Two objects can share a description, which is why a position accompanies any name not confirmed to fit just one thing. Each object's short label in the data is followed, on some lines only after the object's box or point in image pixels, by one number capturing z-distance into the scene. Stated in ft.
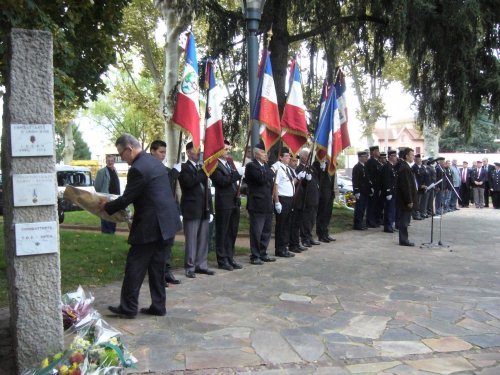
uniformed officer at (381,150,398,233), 43.60
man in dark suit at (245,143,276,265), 28.04
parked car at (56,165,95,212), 72.49
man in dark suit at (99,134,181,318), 17.69
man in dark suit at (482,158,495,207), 69.72
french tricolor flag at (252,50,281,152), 29.25
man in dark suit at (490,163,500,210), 68.44
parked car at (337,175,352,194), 100.13
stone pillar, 13.03
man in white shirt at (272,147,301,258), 30.63
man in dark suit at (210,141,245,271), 26.32
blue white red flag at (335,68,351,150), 36.68
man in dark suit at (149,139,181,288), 23.59
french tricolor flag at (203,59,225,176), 25.48
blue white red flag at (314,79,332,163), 34.47
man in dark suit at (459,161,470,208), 72.38
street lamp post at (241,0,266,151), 31.68
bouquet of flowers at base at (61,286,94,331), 15.05
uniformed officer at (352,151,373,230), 43.80
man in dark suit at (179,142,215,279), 24.53
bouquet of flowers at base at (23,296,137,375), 12.05
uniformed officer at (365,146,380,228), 44.52
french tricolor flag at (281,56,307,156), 31.68
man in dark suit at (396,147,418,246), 35.24
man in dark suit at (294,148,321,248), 33.04
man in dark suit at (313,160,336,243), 37.52
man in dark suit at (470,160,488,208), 69.82
